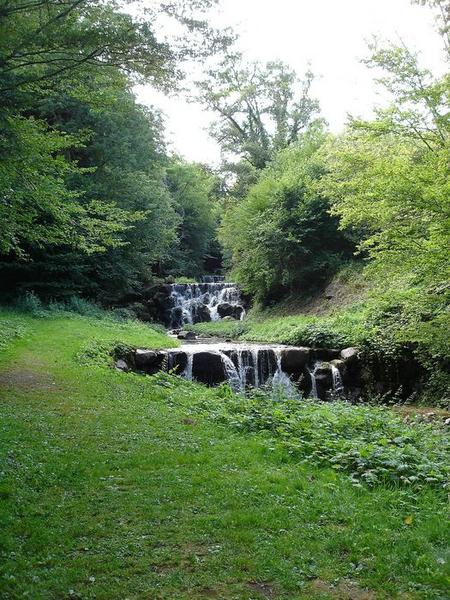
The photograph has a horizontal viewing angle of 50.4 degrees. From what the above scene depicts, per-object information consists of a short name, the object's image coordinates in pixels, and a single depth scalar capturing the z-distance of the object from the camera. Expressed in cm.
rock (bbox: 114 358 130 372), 1271
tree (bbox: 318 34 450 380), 876
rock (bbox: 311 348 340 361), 1477
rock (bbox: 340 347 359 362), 1419
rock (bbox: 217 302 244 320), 2569
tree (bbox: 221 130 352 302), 2136
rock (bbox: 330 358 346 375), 1407
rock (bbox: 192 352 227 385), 1422
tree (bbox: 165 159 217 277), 3584
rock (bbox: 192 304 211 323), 2558
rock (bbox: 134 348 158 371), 1385
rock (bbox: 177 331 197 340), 2014
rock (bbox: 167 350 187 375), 1413
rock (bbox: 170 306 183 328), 2564
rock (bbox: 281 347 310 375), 1453
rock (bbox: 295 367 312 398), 1419
